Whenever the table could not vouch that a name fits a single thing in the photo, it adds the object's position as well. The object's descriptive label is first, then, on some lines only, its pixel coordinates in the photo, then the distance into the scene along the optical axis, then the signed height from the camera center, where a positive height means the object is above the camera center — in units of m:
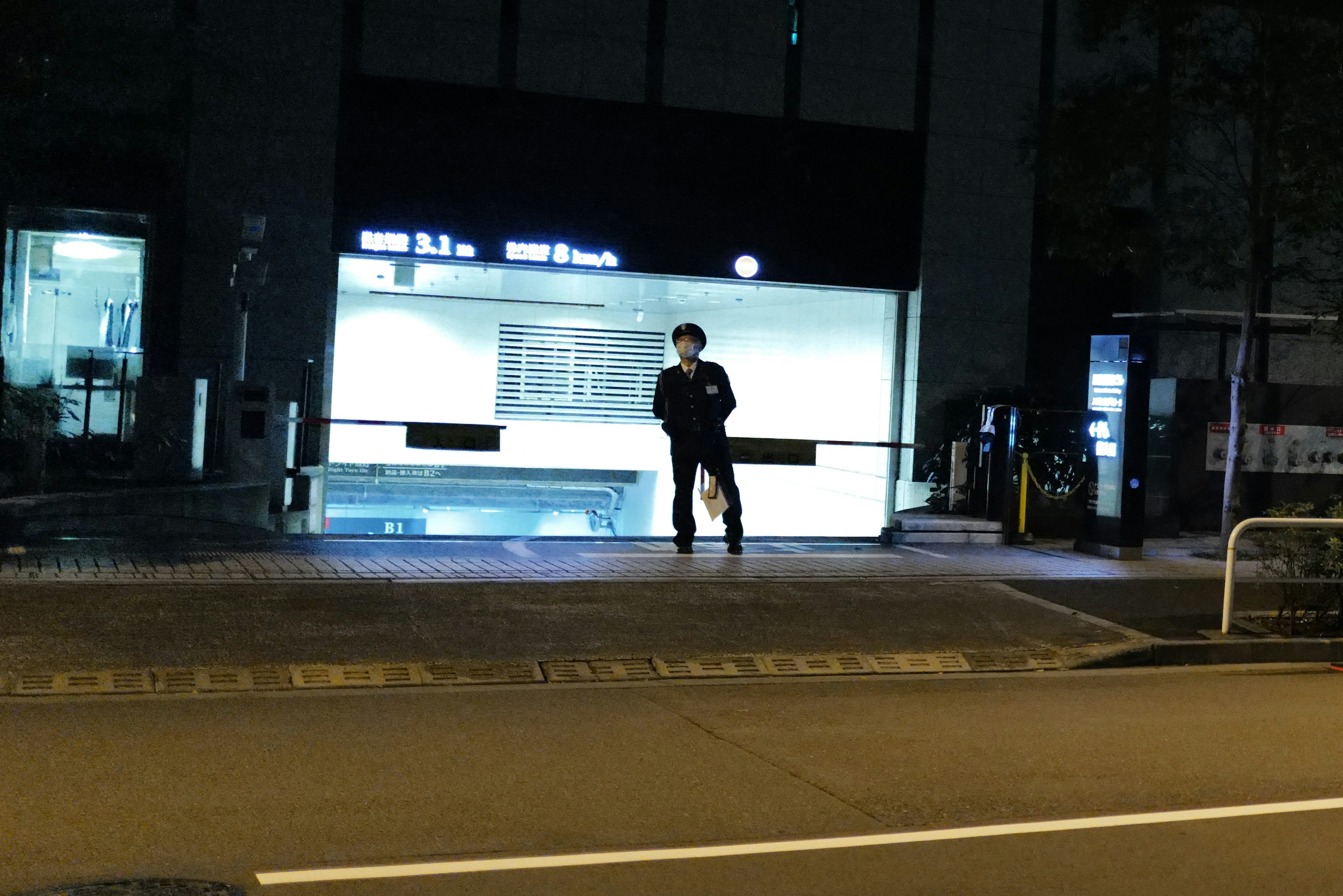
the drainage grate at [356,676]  8.55 -1.50
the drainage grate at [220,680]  8.30 -1.52
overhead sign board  16.41 +1.93
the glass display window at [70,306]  15.30 +1.00
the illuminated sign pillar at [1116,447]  14.45 +0.12
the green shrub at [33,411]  14.20 -0.12
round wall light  17.61 +2.02
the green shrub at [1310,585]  10.99 -0.84
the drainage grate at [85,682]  8.06 -1.53
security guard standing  13.05 +0.23
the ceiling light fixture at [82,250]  16.03 +1.61
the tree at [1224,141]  14.31 +3.19
